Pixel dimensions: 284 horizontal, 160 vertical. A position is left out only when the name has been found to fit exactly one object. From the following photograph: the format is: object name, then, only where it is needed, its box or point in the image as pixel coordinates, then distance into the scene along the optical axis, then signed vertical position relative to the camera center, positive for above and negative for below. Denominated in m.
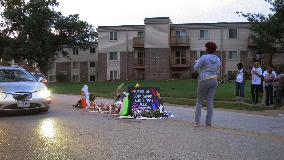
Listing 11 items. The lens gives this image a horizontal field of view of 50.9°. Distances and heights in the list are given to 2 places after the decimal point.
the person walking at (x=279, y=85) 11.12 -0.15
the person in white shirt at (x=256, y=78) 11.36 +0.11
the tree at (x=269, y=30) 24.27 +4.95
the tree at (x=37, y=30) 37.87 +6.64
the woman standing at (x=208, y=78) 6.40 +0.06
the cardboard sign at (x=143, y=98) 8.02 -0.48
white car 7.85 -0.42
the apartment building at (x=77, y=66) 47.77 +2.34
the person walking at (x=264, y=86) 11.23 -0.19
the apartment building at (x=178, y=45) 36.99 +4.51
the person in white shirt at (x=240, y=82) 12.00 -0.05
